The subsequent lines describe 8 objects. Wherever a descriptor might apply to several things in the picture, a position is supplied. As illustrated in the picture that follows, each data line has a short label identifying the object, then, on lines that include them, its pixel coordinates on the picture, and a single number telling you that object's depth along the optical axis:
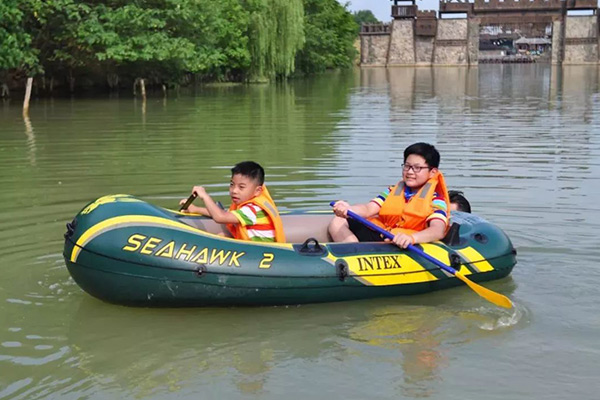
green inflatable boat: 4.86
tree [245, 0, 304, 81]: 31.61
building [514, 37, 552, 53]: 94.16
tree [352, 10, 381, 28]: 125.35
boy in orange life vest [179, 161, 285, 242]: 5.14
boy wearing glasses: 5.47
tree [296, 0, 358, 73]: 45.12
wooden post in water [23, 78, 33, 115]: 18.41
